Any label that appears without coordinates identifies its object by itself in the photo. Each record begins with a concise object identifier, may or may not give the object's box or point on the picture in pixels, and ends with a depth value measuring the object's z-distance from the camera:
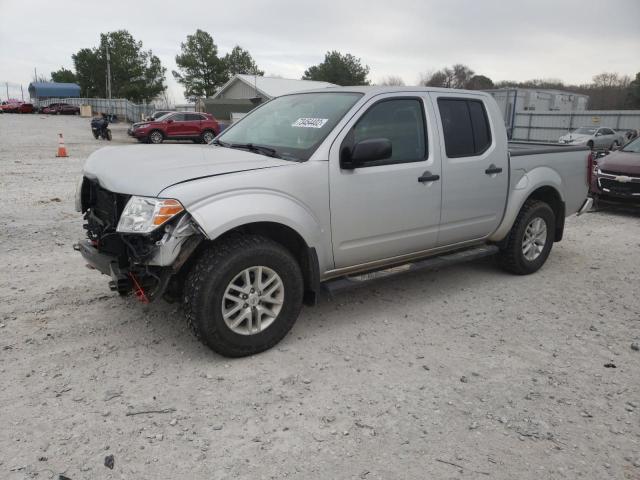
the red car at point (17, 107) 56.25
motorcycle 27.89
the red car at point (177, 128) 26.05
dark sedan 8.87
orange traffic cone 17.17
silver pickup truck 3.28
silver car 24.41
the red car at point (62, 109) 55.25
